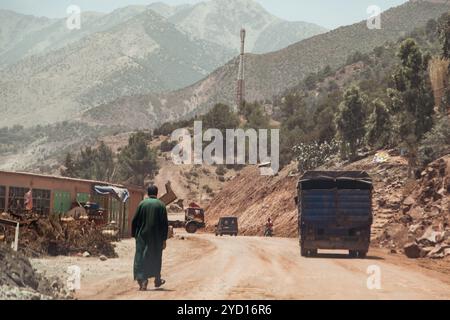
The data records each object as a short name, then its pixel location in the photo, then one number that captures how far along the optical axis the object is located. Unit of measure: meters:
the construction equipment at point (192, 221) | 64.38
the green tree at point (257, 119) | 108.28
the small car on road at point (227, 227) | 59.34
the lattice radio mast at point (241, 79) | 112.62
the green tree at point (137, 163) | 106.69
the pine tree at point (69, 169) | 103.81
